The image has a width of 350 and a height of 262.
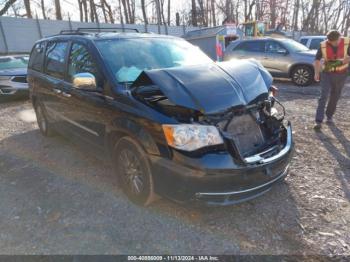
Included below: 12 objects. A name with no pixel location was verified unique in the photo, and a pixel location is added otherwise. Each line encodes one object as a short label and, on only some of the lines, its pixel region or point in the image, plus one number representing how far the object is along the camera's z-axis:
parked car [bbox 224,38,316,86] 10.35
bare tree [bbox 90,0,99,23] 33.44
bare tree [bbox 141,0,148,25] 36.00
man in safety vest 5.20
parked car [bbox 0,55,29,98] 9.27
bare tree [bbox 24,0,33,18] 26.03
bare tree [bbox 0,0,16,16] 23.12
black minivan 2.60
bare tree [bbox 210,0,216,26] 41.84
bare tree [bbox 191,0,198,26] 37.88
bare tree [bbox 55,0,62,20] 27.44
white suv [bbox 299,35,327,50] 13.94
